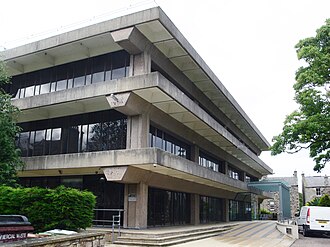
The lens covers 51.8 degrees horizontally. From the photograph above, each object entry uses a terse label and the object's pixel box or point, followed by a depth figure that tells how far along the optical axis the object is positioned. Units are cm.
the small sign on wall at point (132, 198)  1708
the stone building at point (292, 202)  6169
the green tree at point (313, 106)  1591
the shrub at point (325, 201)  3192
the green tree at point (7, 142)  1605
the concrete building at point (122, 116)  1647
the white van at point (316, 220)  1852
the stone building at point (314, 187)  6353
